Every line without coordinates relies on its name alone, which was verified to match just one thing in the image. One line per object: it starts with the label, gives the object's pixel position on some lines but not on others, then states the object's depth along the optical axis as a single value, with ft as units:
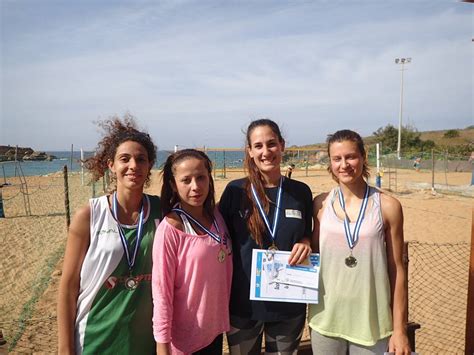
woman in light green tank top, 7.18
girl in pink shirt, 6.42
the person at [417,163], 96.68
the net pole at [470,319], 9.46
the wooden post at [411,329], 9.45
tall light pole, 144.88
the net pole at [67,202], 26.67
